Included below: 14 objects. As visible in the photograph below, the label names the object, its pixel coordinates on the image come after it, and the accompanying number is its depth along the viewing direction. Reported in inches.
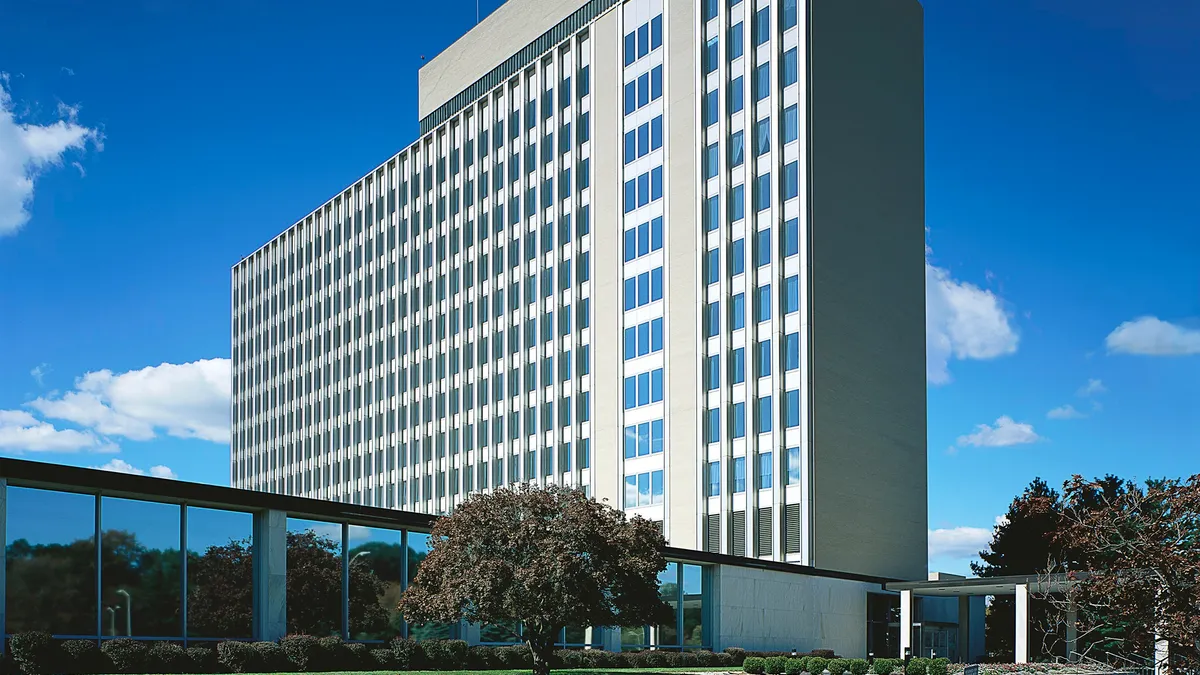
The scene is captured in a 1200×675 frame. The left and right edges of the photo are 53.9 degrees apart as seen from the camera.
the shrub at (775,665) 1761.8
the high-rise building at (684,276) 2524.6
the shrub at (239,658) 1246.3
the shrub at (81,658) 1115.9
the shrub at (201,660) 1214.3
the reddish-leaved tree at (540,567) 1252.5
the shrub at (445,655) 1494.8
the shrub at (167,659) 1183.6
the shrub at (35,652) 1082.7
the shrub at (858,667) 1777.7
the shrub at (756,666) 1801.3
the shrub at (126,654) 1155.3
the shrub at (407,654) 1451.8
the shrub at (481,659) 1555.1
